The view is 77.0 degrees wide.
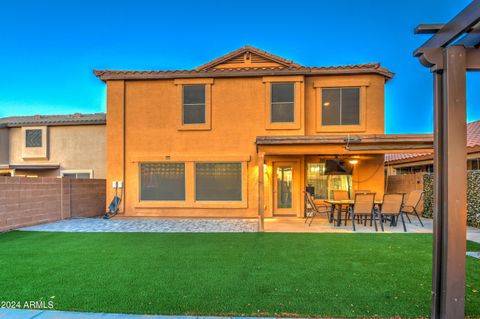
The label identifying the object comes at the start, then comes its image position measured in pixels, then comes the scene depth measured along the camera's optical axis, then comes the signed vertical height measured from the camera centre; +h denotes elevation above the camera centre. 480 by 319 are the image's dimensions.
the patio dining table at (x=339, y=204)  9.25 -1.26
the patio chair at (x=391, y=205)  8.84 -1.24
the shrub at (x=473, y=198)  9.08 -1.06
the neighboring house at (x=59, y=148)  15.16 +0.73
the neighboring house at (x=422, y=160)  11.32 +0.18
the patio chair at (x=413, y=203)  9.62 -1.28
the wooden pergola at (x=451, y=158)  2.80 +0.05
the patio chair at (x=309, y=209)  11.28 -1.75
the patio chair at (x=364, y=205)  8.85 -1.23
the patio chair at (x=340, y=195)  10.92 -1.15
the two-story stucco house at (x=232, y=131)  11.77 +1.29
